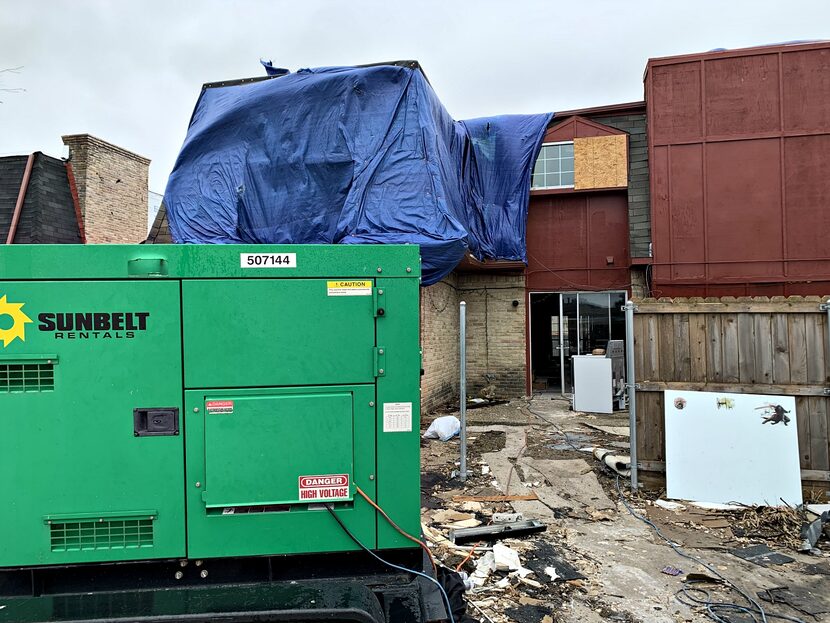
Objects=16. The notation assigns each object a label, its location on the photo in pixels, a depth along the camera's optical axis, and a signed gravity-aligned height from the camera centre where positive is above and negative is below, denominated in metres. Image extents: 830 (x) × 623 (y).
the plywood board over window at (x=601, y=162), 14.38 +4.24
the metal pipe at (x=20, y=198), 10.85 +2.85
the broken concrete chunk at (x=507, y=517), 5.57 -1.98
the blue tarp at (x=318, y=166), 6.27 +1.88
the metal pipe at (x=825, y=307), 5.86 +0.12
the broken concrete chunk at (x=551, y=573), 4.42 -2.04
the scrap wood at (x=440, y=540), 4.91 -2.00
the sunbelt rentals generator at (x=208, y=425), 2.44 -0.43
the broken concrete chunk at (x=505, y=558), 4.54 -1.99
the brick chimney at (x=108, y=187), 13.27 +3.70
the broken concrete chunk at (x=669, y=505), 5.92 -2.00
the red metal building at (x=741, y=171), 12.45 +3.47
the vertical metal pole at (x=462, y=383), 7.03 -0.76
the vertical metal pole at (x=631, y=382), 6.31 -0.70
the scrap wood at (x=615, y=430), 9.90 -2.00
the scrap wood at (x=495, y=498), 6.30 -2.00
